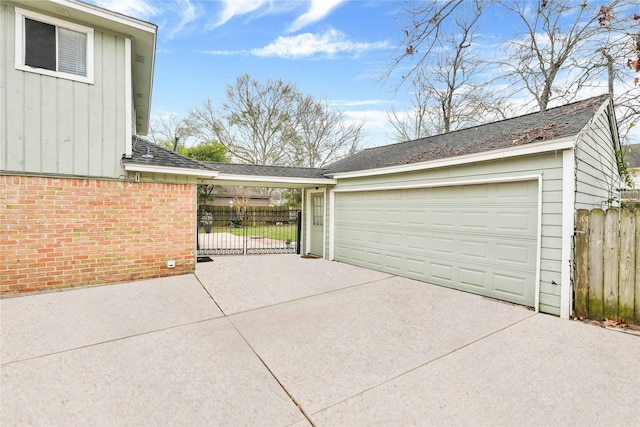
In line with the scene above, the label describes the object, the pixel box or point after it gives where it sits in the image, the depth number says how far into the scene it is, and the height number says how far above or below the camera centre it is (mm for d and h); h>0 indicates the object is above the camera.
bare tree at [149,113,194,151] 22094 +5987
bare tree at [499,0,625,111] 10755 +6549
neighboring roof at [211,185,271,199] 24141 +1613
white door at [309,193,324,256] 9352 -496
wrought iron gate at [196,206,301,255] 10023 -1421
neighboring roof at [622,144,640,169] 21131 +3885
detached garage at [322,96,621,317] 4246 +189
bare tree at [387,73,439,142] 18562 +6176
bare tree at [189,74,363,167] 21312 +6372
